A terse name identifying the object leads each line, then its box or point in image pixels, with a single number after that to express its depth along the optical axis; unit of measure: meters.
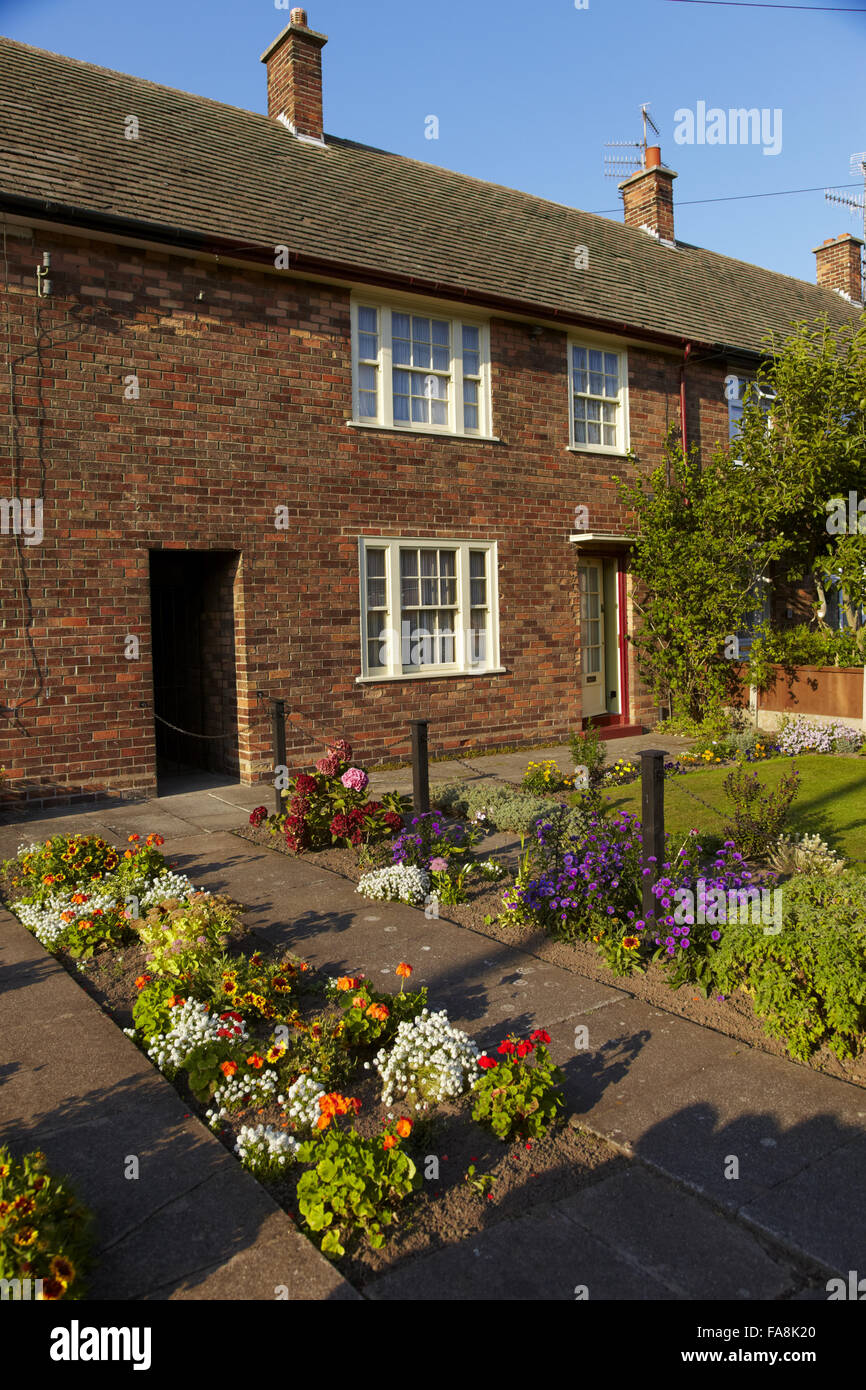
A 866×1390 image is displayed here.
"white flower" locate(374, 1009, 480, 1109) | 3.46
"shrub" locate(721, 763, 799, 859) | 6.41
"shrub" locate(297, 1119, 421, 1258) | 2.68
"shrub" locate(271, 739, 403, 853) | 7.21
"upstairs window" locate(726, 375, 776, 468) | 15.45
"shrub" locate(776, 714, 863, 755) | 11.95
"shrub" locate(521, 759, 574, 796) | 9.38
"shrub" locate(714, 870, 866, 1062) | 3.71
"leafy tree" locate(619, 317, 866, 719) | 13.38
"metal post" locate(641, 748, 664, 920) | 4.85
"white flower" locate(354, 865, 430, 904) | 5.94
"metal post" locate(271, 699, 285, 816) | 8.55
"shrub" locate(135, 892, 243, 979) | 4.60
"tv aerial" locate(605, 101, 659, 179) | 19.00
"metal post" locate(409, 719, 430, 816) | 7.16
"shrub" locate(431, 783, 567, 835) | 7.77
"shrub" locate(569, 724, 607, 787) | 9.59
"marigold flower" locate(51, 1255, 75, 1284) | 2.33
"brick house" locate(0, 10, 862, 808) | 9.07
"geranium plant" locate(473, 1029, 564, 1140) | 3.19
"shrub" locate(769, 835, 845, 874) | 5.75
